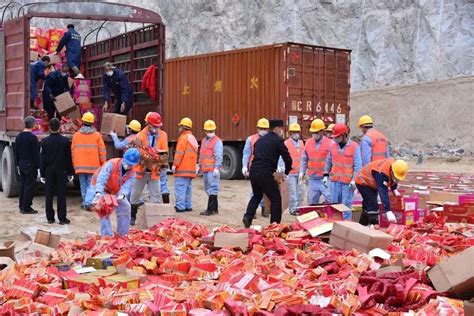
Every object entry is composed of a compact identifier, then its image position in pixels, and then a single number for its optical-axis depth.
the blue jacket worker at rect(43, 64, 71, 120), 12.85
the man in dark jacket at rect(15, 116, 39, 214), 11.02
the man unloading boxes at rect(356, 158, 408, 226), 8.41
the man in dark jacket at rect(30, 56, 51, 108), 12.34
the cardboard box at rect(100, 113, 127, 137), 12.23
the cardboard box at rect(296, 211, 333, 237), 7.74
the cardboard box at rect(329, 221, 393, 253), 6.96
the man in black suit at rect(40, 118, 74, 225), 10.23
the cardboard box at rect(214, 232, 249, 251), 7.27
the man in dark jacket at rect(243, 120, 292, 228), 9.32
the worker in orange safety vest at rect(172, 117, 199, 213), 11.73
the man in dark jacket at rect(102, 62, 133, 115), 13.20
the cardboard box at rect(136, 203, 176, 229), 8.84
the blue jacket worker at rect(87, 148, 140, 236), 7.91
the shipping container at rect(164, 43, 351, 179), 16.83
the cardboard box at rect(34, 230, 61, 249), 7.66
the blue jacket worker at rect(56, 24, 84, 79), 13.68
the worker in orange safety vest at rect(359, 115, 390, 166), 10.32
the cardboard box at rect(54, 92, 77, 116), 12.69
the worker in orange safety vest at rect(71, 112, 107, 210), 10.86
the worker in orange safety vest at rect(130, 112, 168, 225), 10.91
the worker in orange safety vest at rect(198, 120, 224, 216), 11.86
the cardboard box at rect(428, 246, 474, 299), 5.16
